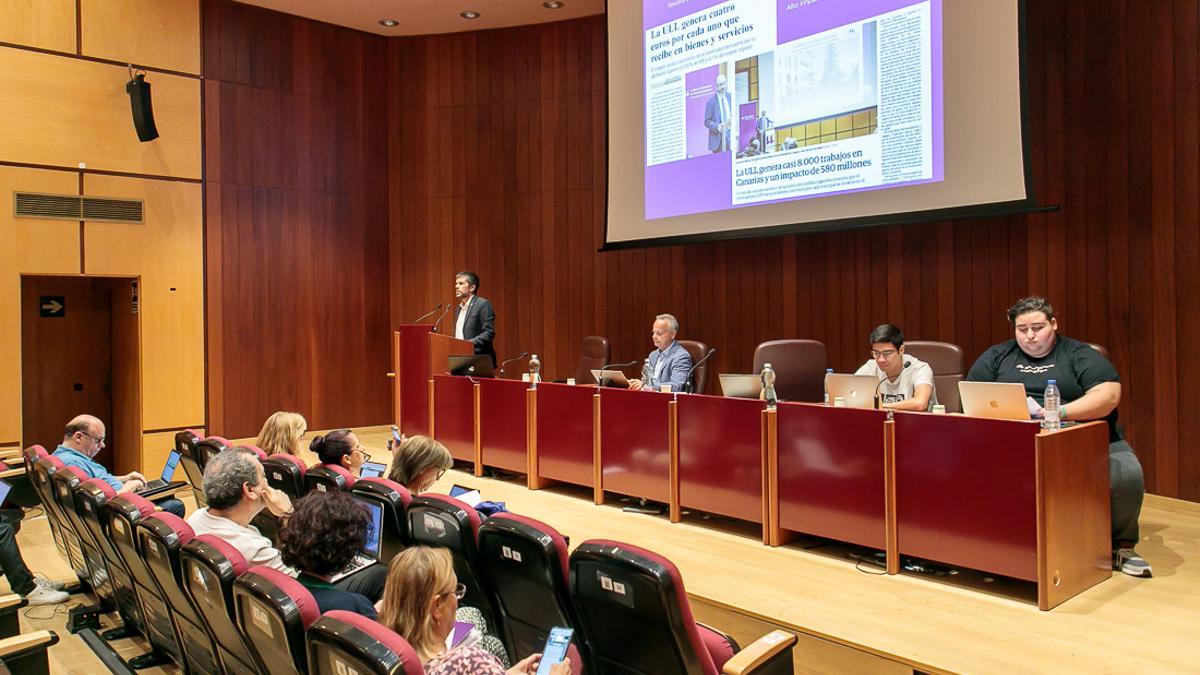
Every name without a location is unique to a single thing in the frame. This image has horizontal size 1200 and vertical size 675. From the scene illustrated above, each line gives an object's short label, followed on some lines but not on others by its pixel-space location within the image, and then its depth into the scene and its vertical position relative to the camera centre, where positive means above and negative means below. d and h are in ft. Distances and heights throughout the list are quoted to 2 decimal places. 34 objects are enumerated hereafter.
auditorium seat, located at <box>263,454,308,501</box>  10.49 -1.74
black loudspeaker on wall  20.08 +5.81
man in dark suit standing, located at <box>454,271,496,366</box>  18.74 +0.51
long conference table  9.13 -1.89
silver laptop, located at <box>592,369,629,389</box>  14.93 -0.74
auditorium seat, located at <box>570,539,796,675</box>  5.82 -2.14
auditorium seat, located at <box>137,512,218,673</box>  7.16 -2.13
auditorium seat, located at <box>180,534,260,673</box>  6.24 -1.97
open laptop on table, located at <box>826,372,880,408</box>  11.05 -0.75
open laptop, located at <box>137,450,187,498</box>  12.28 -2.16
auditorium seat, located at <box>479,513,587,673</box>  6.59 -2.02
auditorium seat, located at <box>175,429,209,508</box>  13.34 -1.96
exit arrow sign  21.54 +1.02
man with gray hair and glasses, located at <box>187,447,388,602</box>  7.87 -1.63
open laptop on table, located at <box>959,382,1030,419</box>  9.41 -0.80
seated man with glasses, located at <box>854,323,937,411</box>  12.03 -0.60
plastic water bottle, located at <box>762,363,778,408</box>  11.66 -0.73
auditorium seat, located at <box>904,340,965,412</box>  13.04 -0.56
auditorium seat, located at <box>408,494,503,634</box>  7.42 -1.82
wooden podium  18.31 -0.59
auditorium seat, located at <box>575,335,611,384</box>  19.72 -0.50
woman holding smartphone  5.52 -1.79
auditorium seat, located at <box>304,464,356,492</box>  9.57 -1.65
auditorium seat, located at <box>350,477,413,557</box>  8.48 -1.75
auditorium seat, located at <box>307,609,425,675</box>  4.55 -1.77
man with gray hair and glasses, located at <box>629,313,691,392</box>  15.51 -0.44
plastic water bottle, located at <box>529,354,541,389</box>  15.74 -0.68
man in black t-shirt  10.19 -0.65
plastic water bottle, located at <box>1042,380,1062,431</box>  9.02 -0.88
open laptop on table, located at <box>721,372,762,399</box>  12.73 -0.79
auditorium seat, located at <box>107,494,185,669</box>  8.09 -2.30
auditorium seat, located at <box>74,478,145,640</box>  9.07 -2.32
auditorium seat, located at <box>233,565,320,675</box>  5.41 -1.88
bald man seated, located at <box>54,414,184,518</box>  12.85 -1.71
